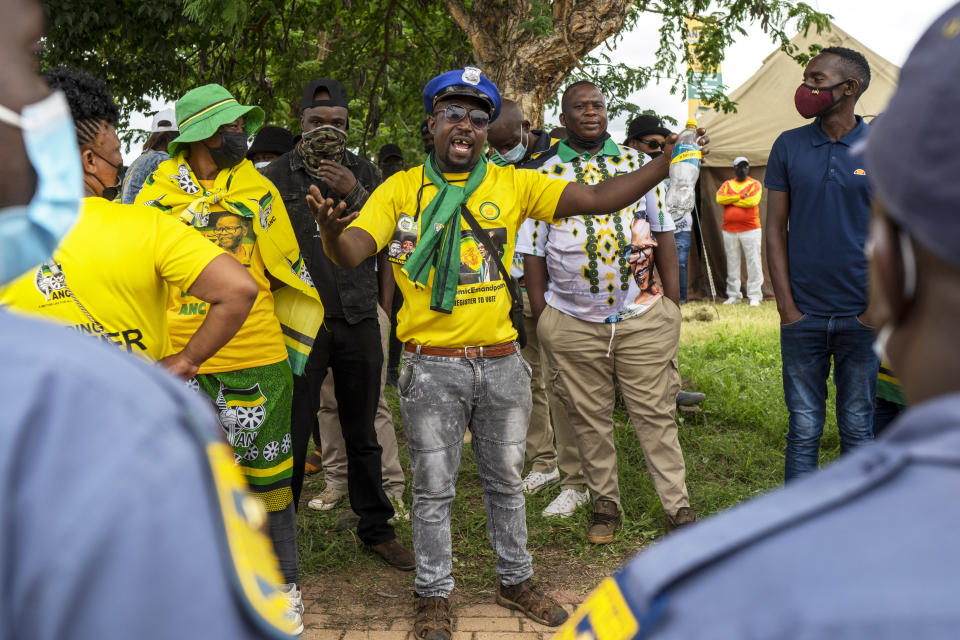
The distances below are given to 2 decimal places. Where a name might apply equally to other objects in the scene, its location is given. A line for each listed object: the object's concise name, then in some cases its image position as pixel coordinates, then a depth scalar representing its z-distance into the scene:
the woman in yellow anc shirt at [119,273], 2.62
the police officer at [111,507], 0.68
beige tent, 13.16
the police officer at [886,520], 0.69
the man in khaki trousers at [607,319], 4.78
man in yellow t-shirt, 3.72
